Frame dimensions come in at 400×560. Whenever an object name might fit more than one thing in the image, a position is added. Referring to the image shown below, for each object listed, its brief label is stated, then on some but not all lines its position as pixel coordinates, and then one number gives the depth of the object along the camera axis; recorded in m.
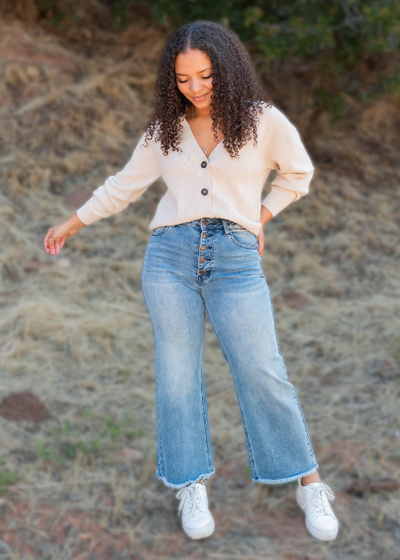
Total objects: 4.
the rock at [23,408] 3.88
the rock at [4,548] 2.98
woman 1.99
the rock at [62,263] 5.32
